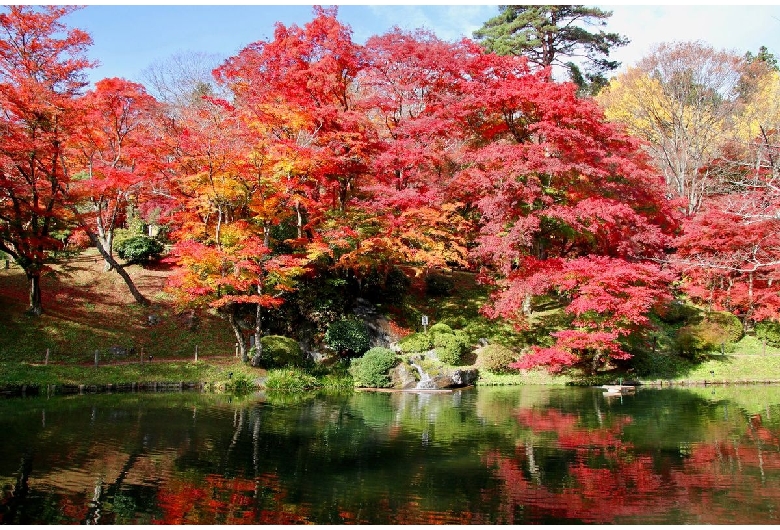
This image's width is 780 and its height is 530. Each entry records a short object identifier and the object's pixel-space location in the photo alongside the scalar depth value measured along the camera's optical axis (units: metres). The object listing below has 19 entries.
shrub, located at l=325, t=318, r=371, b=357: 22.75
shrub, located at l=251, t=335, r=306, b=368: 21.67
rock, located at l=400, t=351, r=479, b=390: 21.22
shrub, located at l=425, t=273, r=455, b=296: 29.16
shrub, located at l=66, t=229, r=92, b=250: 28.81
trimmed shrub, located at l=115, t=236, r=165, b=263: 27.69
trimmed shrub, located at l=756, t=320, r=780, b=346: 25.69
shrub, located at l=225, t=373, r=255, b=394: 19.94
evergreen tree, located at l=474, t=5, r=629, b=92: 36.06
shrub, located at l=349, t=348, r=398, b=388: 21.20
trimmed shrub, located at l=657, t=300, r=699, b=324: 27.14
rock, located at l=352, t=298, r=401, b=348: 24.31
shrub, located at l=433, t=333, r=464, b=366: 22.80
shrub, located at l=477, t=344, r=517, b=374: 22.91
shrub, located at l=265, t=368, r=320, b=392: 20.41
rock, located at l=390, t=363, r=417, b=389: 21.19
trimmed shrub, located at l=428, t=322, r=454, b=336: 24.02
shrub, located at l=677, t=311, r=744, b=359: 23.77
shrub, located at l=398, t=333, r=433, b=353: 23.41
